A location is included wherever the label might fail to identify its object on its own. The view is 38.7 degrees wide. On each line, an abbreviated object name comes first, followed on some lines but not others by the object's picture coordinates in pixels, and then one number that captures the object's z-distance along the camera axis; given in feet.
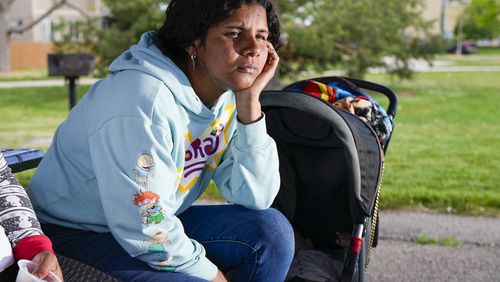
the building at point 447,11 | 186.29
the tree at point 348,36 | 41.86
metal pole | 24.92
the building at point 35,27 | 101.19
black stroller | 9.11
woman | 6.78
